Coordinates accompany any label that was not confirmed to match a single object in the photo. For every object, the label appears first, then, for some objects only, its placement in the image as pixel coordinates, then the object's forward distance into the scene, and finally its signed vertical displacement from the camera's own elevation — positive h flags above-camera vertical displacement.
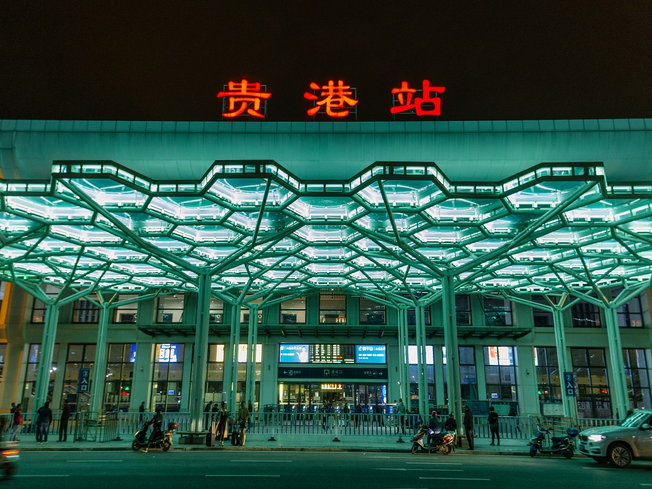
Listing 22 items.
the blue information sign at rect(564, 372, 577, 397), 26.14 +0.17
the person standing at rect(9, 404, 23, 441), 23.55 -1.64
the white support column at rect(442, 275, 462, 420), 25.20 +1.53
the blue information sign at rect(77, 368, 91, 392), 24.79 +0.23
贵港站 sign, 26.16 +14.02
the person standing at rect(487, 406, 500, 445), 24.19 -1.50
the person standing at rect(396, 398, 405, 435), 25.89 -1.49
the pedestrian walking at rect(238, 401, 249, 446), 22.77 -1.42
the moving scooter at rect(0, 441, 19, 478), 12.51 -1.71
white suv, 17.00 -1.72
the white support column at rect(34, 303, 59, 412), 32.59 +1.90
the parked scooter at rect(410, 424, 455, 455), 21.22 -2.15
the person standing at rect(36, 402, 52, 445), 23.72 -1.67
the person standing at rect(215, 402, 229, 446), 23.19 -1.66
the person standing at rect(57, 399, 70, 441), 24.27 -1.66
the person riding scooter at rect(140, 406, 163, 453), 20.61 -1.58
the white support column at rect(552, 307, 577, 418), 35.91 +3.05
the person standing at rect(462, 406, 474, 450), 22.59 -1.53
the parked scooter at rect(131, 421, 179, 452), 20.62 -2.10
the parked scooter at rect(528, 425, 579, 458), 20.50 -2.12
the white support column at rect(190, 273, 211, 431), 24.80 +1.56
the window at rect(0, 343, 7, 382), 44.19 +2.41
